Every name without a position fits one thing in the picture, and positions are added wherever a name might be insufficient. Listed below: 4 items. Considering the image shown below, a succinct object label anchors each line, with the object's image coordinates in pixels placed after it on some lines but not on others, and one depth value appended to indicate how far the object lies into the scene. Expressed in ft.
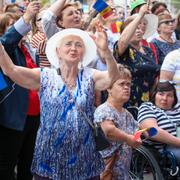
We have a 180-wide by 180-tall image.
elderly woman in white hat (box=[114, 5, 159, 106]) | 22.28
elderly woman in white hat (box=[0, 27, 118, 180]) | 15.13
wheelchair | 20.08
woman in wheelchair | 20.51
